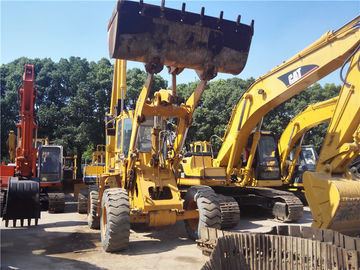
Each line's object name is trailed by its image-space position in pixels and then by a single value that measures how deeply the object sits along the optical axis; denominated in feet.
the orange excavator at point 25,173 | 25.35
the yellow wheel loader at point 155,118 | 17.24
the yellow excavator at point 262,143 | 22.50
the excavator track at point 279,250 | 13.21
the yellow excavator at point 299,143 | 33.40
